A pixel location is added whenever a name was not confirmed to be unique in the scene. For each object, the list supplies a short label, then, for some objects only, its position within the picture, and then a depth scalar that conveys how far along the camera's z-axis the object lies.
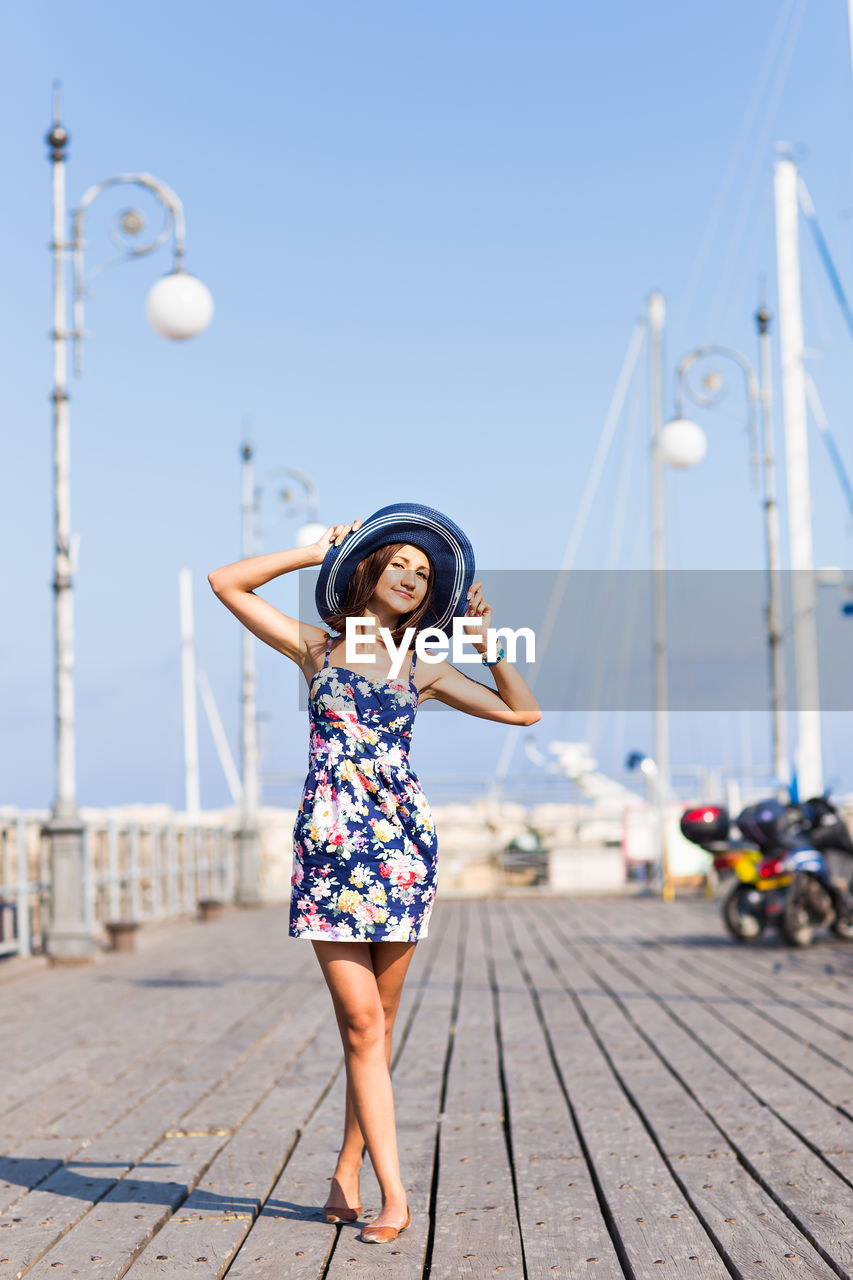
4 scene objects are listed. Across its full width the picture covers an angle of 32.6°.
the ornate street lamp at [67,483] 12.31
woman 3.86
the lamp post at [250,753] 23.11
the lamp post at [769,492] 19.69
